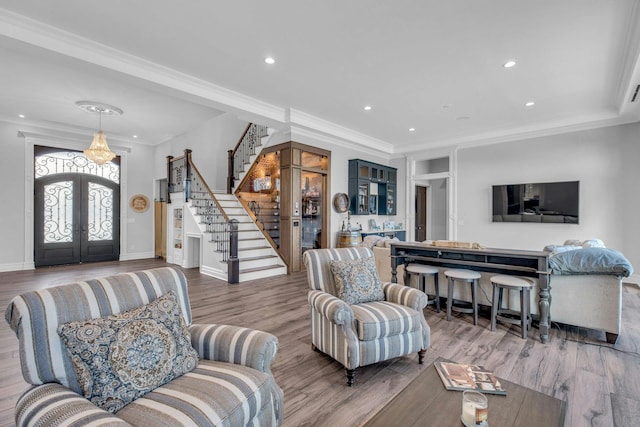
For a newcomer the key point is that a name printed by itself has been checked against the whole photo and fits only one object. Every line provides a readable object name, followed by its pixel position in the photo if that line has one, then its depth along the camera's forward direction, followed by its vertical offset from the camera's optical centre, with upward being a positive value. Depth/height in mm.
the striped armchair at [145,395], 1127 -717
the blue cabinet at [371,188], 7246 +670
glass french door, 7082 +48
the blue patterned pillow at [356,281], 2627 -614
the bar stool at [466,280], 3400 -828
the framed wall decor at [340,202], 6859 +267
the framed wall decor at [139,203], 8523 +291
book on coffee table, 1492 -872
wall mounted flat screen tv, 5684 +243
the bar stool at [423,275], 3723 -816
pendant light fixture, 5832 +1413
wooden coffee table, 1265 -882
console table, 3053 -552
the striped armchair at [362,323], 2244 -871
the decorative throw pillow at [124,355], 1259 -642
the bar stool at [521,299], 3074 -908
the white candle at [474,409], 1220 -816
